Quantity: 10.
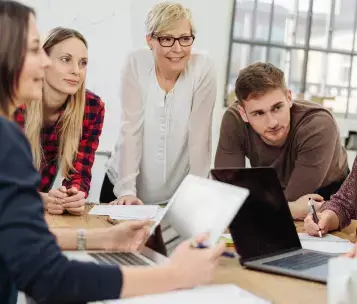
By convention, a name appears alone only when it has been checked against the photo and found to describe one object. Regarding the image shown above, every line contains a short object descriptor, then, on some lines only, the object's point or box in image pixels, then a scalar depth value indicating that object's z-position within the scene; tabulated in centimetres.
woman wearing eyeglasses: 216
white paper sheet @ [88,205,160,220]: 167
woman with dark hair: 77
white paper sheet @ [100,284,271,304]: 86
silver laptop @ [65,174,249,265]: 97
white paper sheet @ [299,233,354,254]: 136
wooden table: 97
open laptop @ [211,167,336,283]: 118
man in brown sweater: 194
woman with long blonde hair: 193
